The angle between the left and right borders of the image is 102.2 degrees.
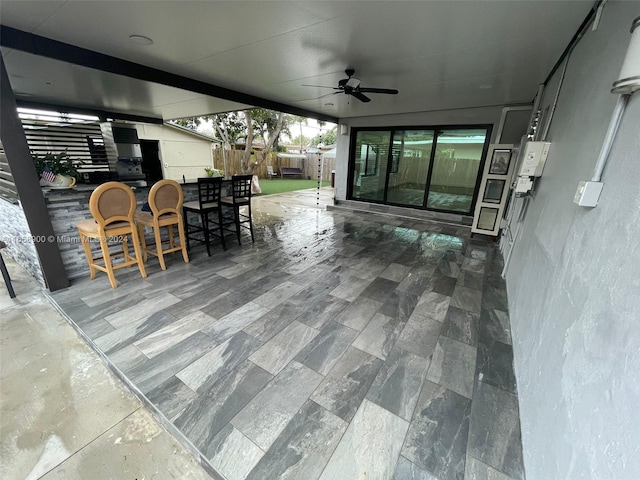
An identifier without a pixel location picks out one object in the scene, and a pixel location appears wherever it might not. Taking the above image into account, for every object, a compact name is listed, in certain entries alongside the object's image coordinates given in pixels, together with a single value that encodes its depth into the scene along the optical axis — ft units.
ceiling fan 10.90
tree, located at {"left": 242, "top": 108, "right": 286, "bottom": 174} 34.80
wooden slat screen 17.94
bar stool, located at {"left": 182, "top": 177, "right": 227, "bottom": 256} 11.79
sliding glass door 19.31
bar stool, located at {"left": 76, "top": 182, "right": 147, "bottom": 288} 8.36
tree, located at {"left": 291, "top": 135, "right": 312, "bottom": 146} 95.24
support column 7.34
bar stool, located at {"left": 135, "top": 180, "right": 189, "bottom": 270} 10.03
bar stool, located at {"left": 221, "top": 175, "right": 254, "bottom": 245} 13.19
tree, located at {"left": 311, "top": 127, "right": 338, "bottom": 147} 89.30
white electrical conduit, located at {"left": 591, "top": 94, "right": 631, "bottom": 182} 3.71
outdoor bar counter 9.21
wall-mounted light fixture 3.28
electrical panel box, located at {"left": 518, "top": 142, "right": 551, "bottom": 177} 8.10
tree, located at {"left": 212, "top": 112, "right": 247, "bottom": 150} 42.38
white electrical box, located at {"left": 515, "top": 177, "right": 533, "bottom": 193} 8.90
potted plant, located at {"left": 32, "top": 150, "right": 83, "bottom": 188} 9.57
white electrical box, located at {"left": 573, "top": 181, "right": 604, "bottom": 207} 3.80
